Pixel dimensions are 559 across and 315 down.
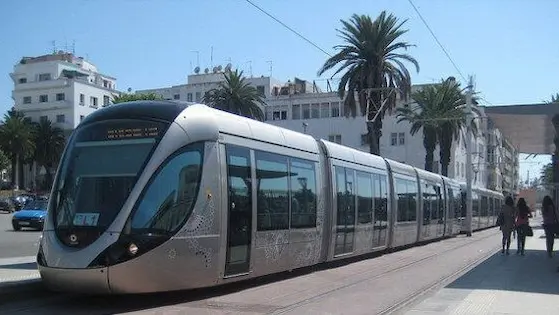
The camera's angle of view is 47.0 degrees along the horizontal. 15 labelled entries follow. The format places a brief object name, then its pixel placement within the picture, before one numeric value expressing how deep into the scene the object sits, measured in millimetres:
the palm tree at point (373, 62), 37469
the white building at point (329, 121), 69375
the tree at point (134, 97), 57881
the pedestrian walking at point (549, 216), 19156
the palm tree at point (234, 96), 45281
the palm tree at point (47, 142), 82125
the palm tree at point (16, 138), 78938
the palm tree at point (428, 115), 53219
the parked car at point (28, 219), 31719
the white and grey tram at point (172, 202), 9602
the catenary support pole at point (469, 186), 37719
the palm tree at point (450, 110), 52906
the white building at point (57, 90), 85750
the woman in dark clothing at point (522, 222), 21281
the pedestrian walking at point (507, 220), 21844
